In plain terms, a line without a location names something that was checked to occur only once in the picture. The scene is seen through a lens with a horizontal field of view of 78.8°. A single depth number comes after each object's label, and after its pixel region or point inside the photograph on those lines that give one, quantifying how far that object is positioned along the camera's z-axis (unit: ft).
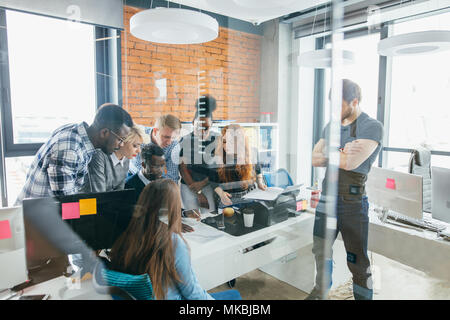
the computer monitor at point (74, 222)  3.52
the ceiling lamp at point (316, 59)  5.01
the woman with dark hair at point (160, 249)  3.57
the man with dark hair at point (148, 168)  3.92
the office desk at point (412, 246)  5.45
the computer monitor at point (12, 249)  3.53
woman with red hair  4.42
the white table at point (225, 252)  3.55
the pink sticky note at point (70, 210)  3.59
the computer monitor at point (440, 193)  5.62
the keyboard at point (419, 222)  5.98
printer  5.08
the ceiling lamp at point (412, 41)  5.41
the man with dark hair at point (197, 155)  4.10
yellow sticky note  3.67
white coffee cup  4.97
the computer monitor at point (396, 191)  5.80
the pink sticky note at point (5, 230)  3.56
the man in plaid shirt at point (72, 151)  3.62
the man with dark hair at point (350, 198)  5.18
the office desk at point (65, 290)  3.39
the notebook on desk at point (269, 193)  5.00
